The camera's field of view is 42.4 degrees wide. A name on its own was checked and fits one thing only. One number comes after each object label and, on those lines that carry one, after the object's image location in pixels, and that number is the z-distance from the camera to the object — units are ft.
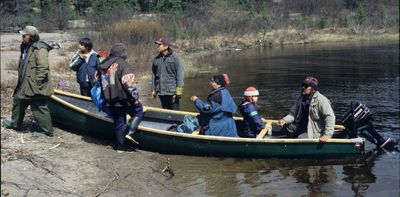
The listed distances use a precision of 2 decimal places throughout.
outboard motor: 29.32
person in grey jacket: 30.71
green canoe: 27.91
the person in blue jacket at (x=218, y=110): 27.37
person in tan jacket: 27.73
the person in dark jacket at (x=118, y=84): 25.40
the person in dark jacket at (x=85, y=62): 29.68
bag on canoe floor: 30.30
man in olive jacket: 25.30
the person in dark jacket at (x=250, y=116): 28.66
